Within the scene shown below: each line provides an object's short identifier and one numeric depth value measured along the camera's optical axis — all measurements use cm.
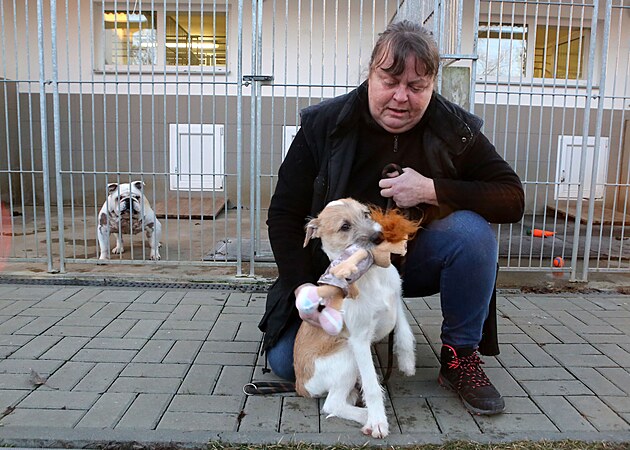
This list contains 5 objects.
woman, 247
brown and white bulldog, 570
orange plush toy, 203
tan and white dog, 225
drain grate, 469
